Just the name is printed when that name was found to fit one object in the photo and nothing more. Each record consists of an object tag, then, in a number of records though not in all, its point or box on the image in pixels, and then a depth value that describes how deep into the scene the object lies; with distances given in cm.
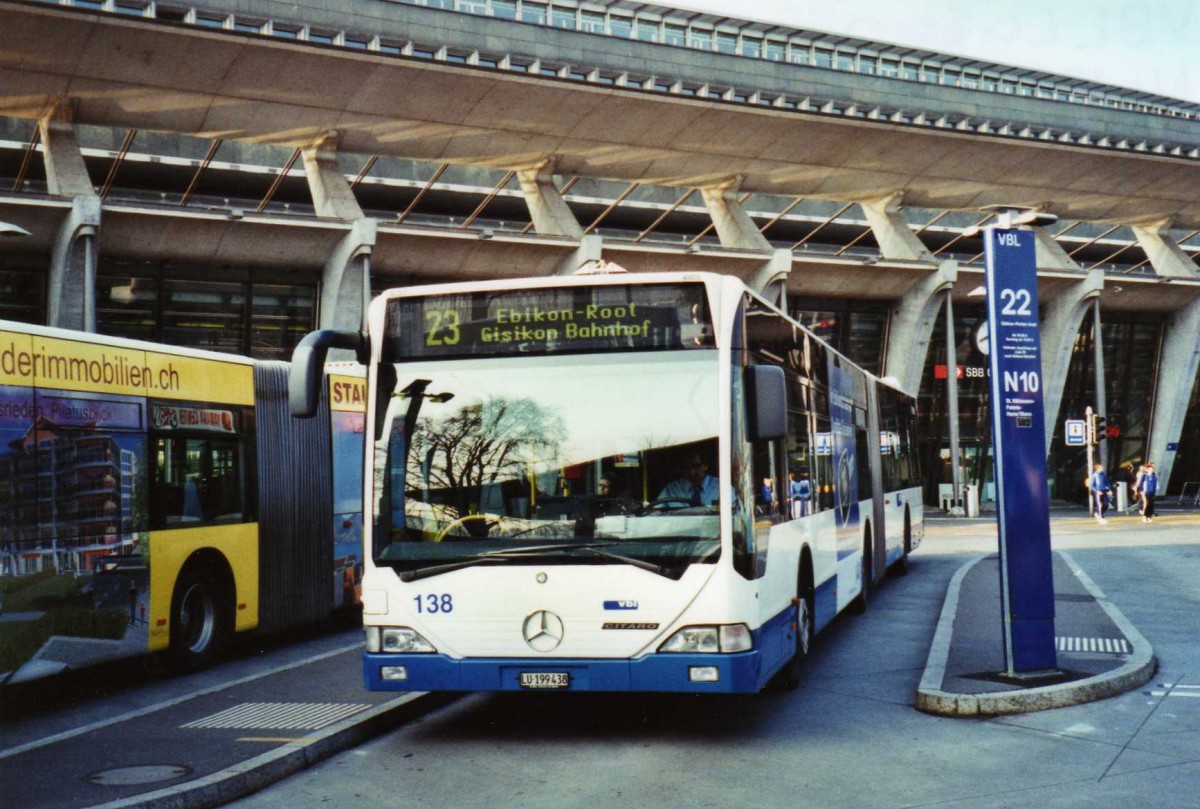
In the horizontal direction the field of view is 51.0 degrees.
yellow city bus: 857
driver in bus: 708
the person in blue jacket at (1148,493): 3506
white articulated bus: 702
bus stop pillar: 874
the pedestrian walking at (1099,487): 3524
